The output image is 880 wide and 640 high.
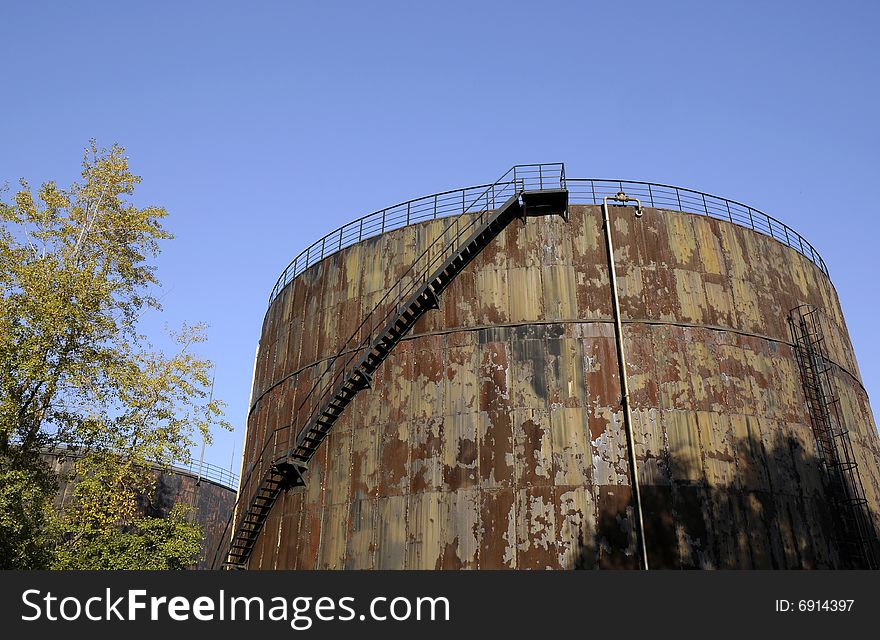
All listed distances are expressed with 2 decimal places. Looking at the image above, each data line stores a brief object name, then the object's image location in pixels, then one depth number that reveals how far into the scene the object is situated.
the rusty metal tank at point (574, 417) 18.50
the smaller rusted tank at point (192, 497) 32.81
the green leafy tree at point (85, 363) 20.94
